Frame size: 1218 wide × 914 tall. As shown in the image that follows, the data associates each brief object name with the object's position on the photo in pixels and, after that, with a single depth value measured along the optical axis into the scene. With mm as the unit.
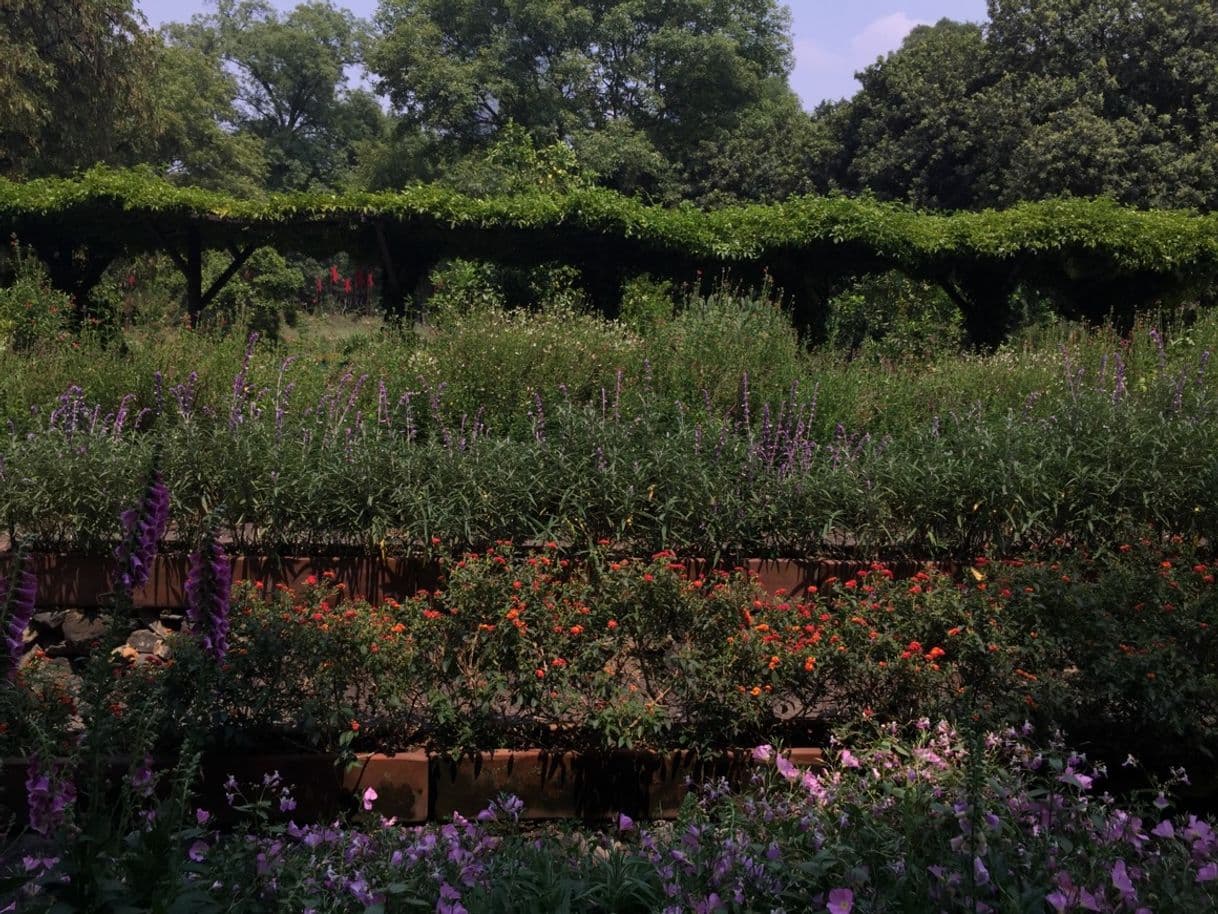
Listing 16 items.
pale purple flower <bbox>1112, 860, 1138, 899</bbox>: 1718
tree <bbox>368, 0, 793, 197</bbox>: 29797
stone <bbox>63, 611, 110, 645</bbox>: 4238
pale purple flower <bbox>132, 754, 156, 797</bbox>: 1934
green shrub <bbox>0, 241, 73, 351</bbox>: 9734
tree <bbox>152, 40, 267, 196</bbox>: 27969
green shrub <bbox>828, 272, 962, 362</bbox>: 14156
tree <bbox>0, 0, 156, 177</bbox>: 17734
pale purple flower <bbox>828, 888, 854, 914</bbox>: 1737
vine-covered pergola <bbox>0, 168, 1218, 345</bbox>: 11562
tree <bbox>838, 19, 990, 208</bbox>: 19875
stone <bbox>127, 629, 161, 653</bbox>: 4211
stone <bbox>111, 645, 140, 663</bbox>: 3939
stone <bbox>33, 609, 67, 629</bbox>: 4293
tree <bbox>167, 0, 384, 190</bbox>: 43969
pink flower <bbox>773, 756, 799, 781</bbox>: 2596
